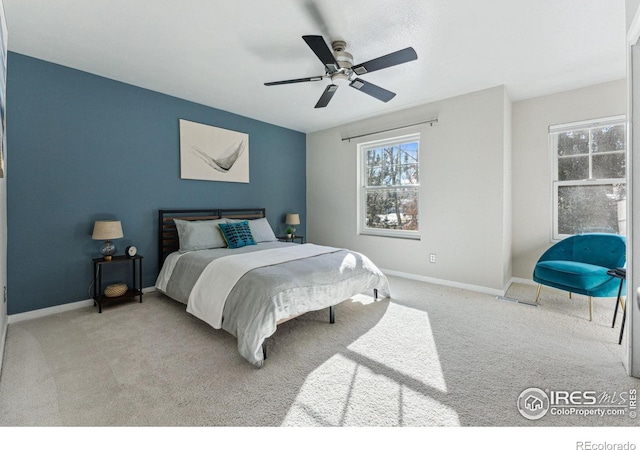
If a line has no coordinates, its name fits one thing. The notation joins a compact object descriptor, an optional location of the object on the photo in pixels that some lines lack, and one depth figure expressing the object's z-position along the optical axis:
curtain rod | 4.02
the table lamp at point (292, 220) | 5.12
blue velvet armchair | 2.69
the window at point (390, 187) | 4.42
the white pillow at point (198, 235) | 3.49
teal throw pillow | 3.62
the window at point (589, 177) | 3.37
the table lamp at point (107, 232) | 2.98
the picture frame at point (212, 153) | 3.94
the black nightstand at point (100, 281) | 3.05
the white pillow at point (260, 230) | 4.05
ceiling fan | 2.13
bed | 2.13
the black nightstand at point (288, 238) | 5.08
